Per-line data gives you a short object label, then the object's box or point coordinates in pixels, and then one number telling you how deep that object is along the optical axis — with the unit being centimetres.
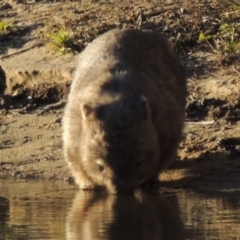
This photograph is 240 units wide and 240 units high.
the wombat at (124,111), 898
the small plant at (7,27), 1409
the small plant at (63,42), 1316
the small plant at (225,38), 1249
